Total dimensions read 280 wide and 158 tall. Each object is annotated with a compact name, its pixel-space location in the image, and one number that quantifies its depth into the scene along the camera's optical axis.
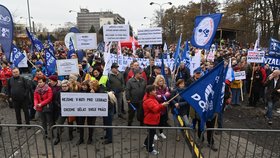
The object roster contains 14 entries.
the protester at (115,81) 7.92
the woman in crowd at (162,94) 6.34
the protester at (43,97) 6.48
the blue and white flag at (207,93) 4.20
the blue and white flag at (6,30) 6.05
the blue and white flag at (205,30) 7.99
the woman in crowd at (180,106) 6.33
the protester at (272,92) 8.09
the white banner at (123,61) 8.19
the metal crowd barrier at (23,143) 5.99
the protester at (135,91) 7.18
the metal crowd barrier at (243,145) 5.98
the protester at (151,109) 5.59
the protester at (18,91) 7.23
